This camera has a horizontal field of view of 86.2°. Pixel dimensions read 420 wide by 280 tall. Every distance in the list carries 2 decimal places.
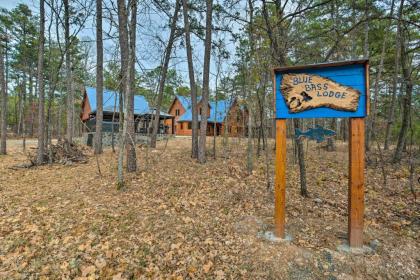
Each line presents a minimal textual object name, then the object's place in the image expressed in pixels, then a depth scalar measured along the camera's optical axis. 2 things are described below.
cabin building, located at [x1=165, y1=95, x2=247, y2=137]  28.78
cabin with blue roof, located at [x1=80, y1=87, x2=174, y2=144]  18.25
